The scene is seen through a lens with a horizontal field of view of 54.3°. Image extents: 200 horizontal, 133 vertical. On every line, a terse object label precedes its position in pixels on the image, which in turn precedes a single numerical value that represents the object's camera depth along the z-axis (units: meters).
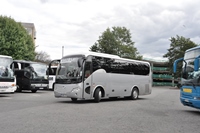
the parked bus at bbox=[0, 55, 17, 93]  13.13
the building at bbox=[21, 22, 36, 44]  61.17
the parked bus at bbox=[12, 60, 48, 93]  17.11
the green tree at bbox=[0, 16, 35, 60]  25.98
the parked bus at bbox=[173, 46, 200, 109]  8.24
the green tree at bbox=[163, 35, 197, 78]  46.28
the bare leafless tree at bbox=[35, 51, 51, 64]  58.46
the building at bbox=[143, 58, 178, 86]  62.64
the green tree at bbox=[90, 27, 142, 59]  48.06
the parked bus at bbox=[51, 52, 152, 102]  11.03
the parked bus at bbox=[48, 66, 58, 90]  21.69
